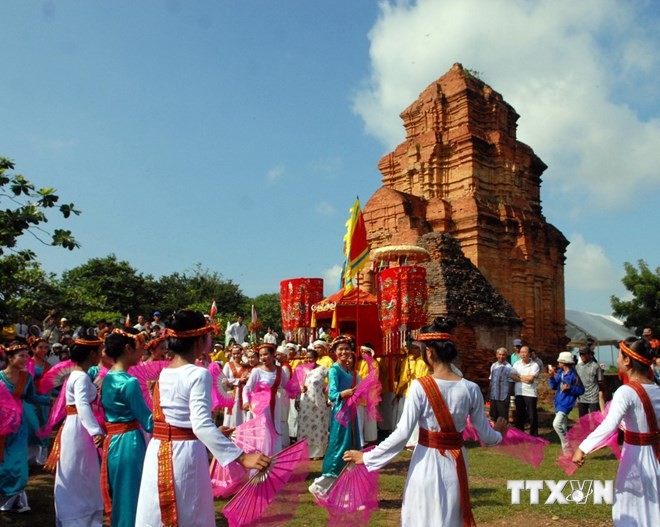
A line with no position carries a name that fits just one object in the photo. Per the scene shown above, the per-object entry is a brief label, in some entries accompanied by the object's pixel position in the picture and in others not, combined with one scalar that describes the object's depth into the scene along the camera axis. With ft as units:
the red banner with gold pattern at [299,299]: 46.11
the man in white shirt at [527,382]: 36.06
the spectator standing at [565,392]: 31.40
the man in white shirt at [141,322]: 50.98
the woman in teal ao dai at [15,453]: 20.20
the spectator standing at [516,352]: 40.90
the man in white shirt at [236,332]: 62.49
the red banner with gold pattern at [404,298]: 39.60
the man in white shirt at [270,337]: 61.84
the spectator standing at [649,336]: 34.15
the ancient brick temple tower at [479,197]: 76.33
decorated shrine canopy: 51.73
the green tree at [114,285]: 102.94
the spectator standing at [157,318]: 45.82
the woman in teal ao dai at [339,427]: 21.85
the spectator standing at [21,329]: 40.12
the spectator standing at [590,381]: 34.14
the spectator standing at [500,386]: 37.70
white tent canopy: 102.12
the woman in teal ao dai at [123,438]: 13.62
